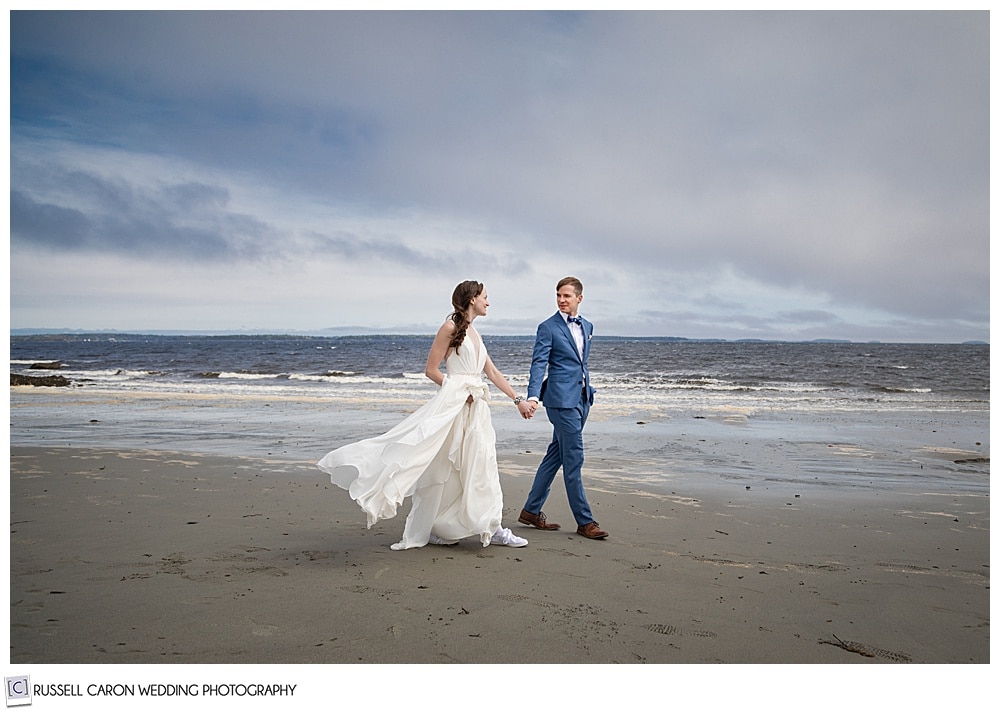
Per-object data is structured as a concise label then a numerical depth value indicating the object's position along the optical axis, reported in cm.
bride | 436
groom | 495
